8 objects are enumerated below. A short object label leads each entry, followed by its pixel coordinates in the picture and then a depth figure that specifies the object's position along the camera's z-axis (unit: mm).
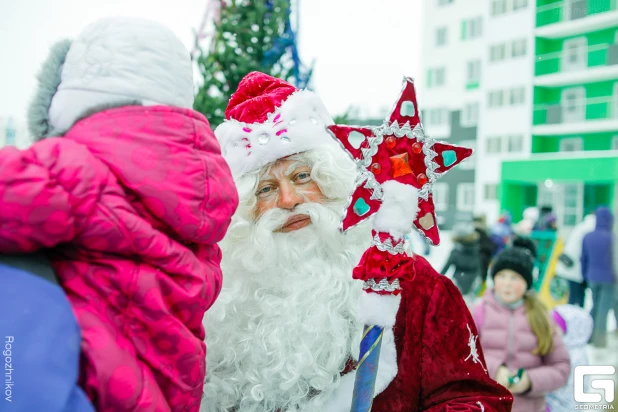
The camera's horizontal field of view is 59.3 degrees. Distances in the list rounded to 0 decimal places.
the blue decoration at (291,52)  4348
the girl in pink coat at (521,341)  3137
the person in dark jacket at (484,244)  8047
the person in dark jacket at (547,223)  10377
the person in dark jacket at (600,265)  5918
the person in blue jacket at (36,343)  843
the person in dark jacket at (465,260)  7004
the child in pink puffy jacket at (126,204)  914
